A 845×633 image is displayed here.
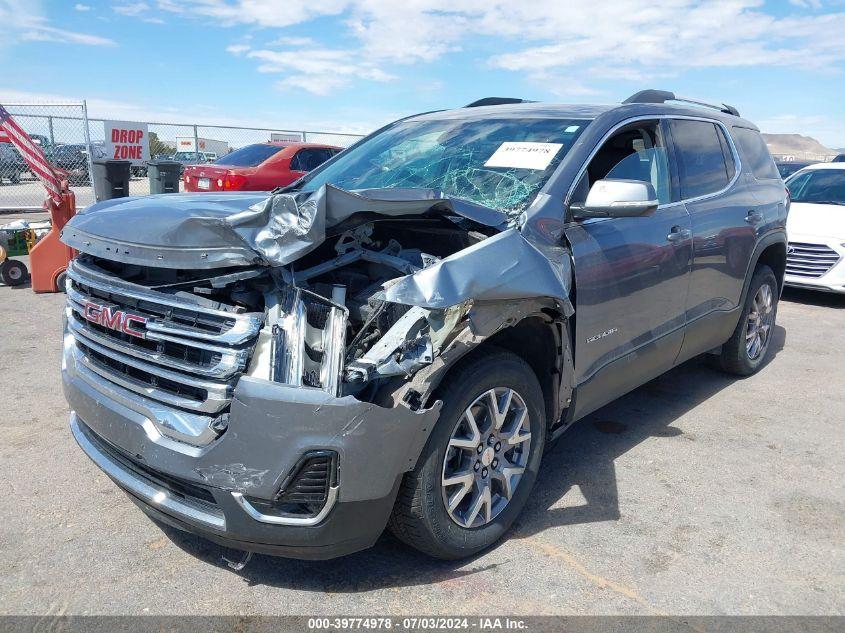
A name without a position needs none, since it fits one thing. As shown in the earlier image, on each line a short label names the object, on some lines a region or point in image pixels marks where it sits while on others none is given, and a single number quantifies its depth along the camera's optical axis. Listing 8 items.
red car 11.99
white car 8.11
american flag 7.53
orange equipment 7.55
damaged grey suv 2.35
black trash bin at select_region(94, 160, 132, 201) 9.34
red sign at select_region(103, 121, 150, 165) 16.62
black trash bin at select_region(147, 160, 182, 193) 11.34
